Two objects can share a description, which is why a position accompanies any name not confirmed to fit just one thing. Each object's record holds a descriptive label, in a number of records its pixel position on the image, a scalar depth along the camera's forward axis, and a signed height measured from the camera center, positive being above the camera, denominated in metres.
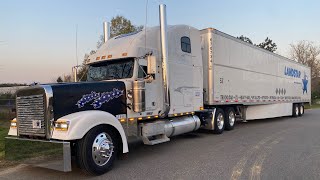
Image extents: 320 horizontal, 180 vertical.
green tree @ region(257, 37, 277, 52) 51.67 +9.45
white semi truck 4.55 -0.26
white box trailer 8.89 +0.48
